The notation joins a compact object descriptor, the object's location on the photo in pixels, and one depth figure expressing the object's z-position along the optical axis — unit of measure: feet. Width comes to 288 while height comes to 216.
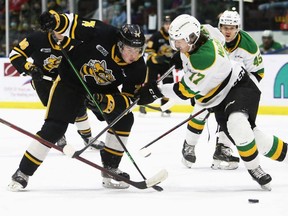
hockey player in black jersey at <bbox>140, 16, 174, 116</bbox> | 45.35
